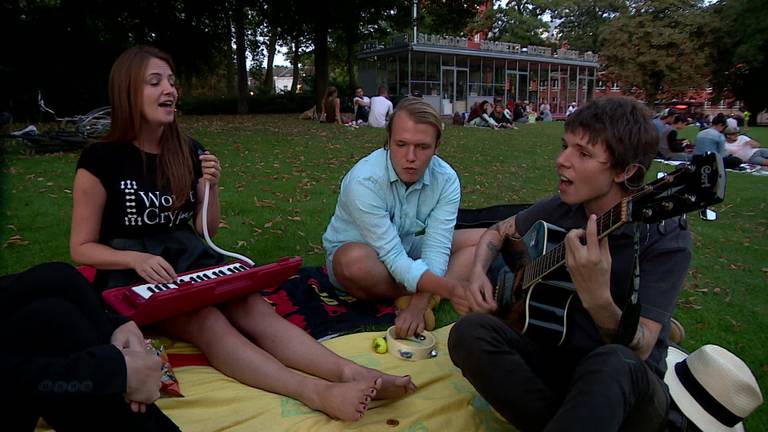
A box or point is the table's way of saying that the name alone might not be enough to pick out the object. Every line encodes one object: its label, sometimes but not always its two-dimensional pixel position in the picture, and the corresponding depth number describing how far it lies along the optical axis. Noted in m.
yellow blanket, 2.43
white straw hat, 2.31
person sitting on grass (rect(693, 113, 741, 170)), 11.44
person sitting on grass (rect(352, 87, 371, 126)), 19.61
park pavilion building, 31.72
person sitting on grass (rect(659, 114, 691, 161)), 12.00
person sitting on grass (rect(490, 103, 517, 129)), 23.11
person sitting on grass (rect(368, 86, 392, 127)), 18.11
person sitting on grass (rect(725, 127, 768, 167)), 13.18
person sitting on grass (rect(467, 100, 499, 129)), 22.12
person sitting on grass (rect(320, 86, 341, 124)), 18.62
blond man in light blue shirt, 3.28
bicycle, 10.19
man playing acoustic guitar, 1.93
